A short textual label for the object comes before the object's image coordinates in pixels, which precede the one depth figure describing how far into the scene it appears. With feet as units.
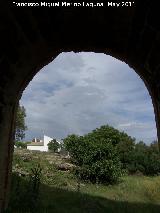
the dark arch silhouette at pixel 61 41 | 7.06
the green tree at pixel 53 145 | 108.15
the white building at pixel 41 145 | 147.56
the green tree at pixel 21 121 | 101.25
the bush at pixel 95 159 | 36.82
